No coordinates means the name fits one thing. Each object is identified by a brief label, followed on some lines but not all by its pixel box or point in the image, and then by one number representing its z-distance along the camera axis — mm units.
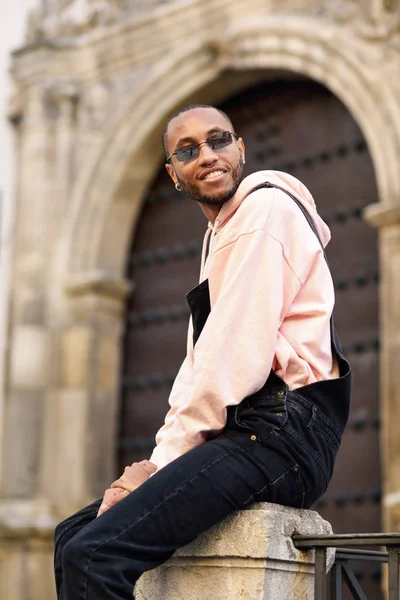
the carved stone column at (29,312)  7637
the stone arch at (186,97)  6293
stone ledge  2346
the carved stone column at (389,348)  5742
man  2260
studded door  6270
